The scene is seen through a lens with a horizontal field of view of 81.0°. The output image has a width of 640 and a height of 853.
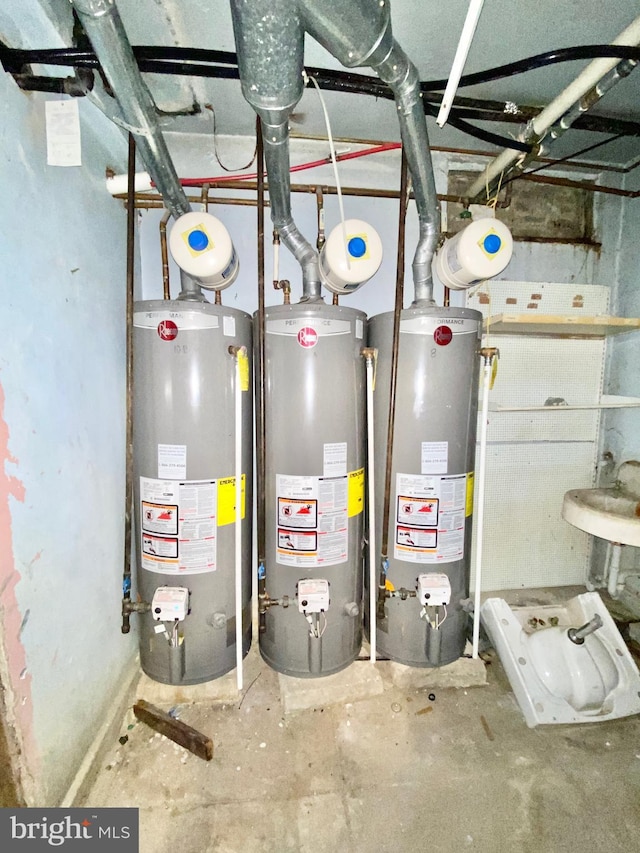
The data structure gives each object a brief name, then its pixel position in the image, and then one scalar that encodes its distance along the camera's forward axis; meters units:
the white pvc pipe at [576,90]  1.02
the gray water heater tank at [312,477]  1.40
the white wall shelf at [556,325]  1.58
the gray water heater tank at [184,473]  1.36
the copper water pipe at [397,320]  1.39
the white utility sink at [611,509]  1.47
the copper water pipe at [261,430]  1.32
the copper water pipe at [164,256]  1.53
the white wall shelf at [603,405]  1.83
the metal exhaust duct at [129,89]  0.82
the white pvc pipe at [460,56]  0.72
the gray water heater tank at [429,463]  1.45
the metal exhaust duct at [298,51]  0.78
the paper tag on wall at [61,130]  1.06
